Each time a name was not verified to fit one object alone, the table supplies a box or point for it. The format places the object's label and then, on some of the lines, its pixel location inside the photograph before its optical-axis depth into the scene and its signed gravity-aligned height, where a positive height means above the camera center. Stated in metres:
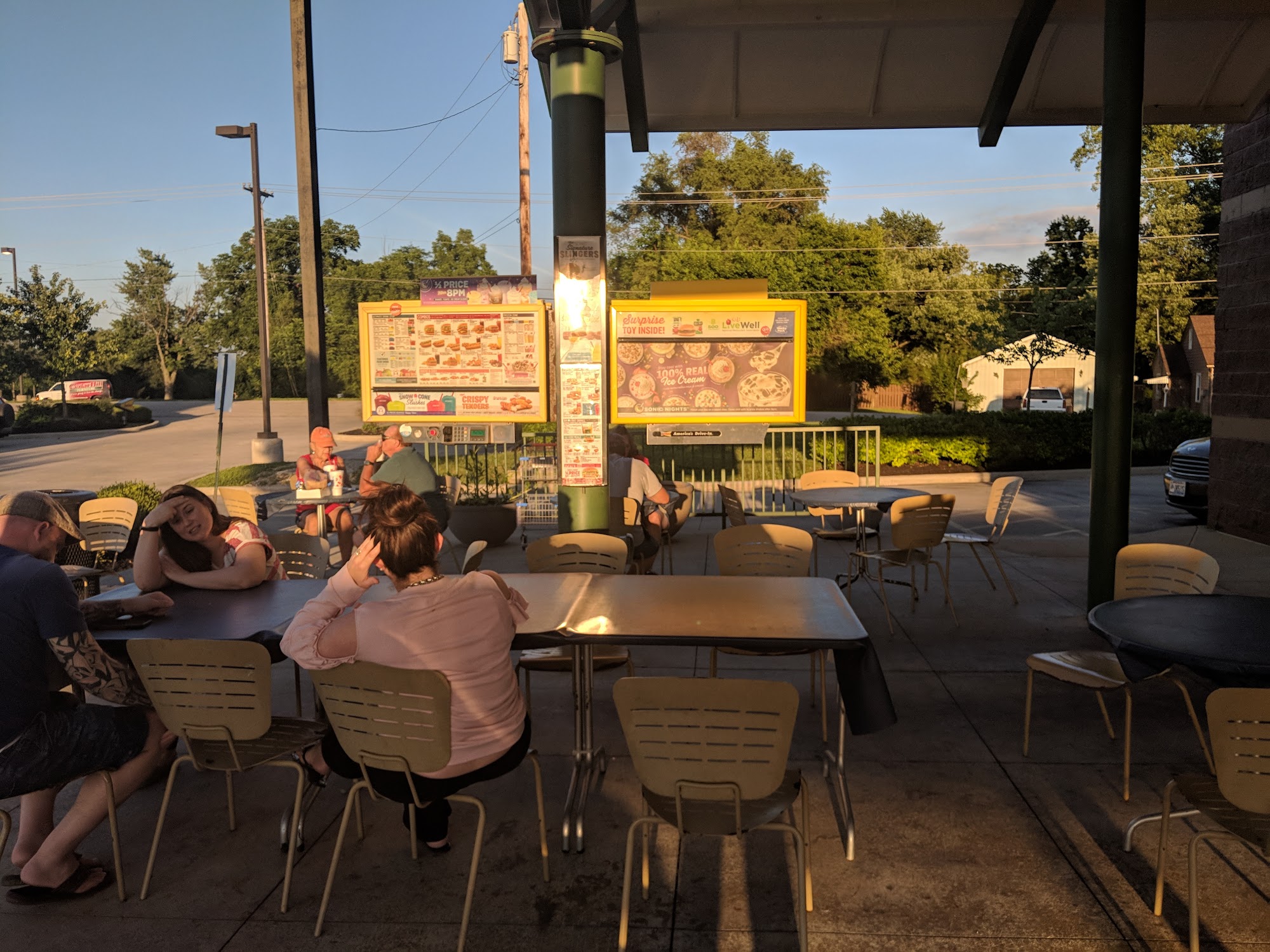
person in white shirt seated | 8.02 -0.89
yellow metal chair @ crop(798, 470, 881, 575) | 8.30 -0.95
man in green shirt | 8.59 -0.85
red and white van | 43.34 -0.35
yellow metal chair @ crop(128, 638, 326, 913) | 3.48 -1.10
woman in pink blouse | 3.35 -0.85
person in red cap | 8.97 -0.84
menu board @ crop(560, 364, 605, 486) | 7.60 -0.38
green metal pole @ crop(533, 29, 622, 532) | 7.09 +1.79
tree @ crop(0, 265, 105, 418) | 40.00 +2.29
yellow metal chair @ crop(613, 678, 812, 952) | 2.91 -1.08
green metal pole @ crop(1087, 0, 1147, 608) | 6.62 +0.62
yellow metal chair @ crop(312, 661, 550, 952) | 3.18 -1.10
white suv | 39.41 -1.03
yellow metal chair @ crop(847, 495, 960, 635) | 7.09 -1.11
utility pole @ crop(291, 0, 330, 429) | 11.73 +2.02
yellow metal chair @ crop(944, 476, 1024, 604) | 8.09 -1.08
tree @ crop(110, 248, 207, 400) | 58.22 +3.09
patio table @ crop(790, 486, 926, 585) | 7.61 -0.95
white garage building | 51.59 -0.24
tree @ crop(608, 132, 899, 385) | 38.69 +5.48
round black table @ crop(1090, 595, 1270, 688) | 3.53 -1.00
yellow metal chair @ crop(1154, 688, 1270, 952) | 2.88 -1.14
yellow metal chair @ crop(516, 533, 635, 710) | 5.62 -0.99
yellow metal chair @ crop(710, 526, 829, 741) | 5.67 -0.99
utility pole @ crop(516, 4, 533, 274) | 21.42 +5.24
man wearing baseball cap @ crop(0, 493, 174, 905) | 3.38 -1.20
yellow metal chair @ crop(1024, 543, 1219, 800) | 4.55 -1.07
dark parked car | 12.09 -1.29
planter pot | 10.66 -1.54
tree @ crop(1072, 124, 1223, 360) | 32.88 +5.32
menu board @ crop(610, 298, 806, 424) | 9.89 +0.16
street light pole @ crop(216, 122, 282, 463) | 21.55 +1.37
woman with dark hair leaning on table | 4.66 -0.81
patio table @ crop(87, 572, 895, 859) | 3.71 -0.98
